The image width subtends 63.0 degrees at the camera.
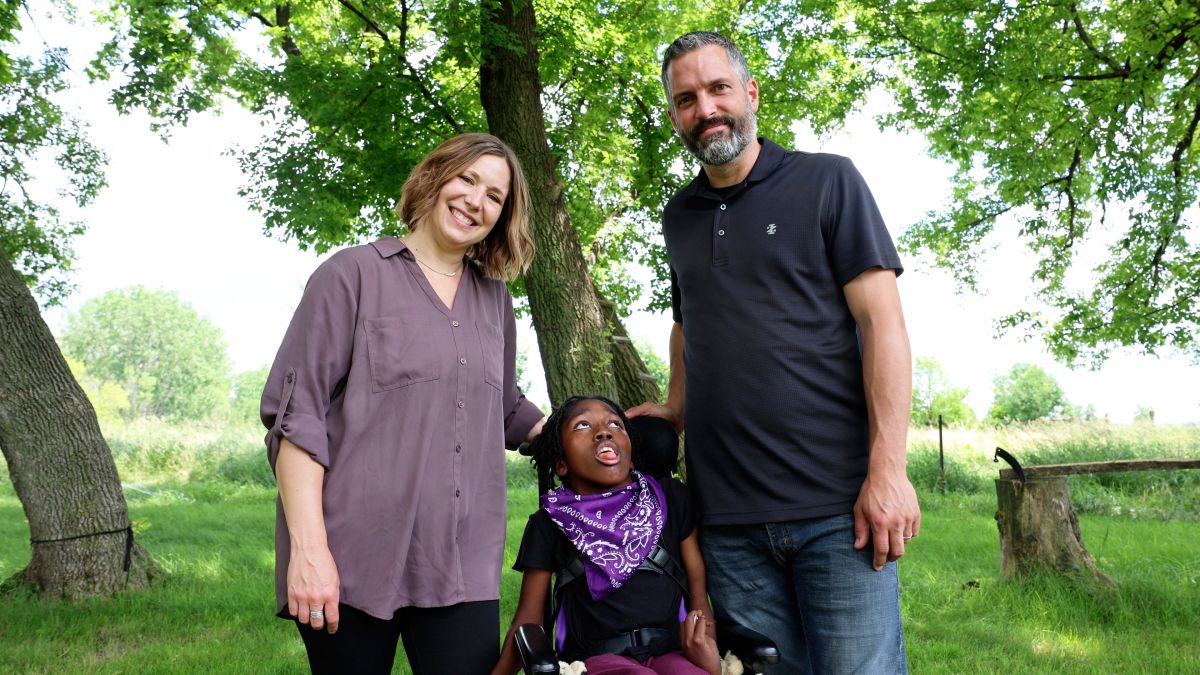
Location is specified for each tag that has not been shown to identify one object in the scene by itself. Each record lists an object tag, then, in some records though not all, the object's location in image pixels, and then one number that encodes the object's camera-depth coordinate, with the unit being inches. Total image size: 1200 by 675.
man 95.0
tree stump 257.0
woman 92.5
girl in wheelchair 110.3
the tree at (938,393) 2265.0
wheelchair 97.0
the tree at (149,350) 2780.5
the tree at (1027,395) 2359.7
